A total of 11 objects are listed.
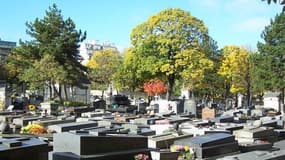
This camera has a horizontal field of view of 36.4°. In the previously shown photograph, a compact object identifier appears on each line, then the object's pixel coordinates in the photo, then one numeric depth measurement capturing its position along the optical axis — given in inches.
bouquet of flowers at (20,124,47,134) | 619.6
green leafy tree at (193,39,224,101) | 2011.1
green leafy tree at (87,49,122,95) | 2500.0
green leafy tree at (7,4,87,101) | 1443.2
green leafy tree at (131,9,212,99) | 1578.5
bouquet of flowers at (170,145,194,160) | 467.2
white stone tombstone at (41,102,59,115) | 1057.9
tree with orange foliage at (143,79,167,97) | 1827.0
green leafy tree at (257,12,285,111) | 1636.3
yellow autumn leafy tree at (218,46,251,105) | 2098.9
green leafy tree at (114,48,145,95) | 1657.2
